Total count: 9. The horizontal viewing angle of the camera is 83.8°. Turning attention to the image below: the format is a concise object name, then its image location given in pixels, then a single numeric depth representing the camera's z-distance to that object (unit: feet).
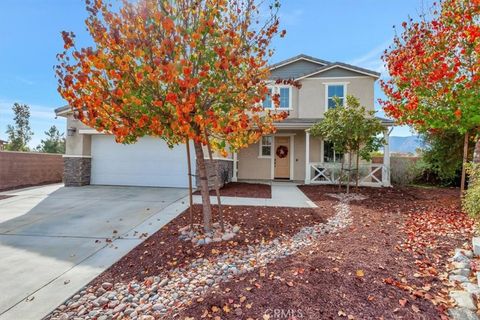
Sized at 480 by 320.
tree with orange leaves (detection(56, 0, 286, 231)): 11.30
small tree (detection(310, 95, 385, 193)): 29.84
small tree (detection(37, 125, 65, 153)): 84.10
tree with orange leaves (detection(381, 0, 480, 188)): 20.45
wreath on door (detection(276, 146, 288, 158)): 46.64
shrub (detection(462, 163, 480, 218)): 13.93
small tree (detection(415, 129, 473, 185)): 41.29
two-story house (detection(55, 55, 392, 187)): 38.55
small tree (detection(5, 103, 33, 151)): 86.38
